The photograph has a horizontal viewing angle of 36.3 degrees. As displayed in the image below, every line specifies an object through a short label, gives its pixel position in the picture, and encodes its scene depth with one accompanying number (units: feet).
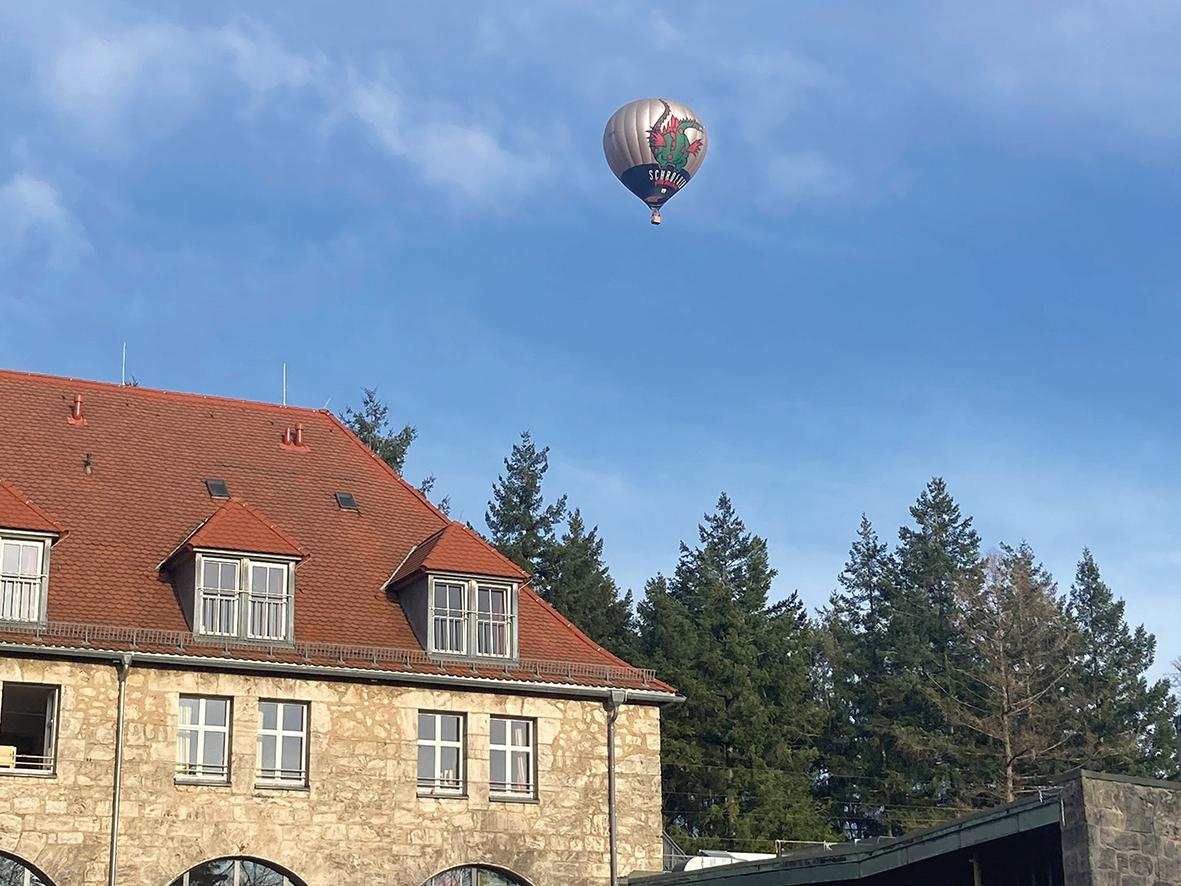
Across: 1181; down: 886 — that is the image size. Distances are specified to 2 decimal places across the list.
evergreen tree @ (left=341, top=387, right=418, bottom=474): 205.05
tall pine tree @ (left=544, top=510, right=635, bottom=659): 187.73
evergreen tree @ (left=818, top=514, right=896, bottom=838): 189.06
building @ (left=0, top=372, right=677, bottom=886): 91.25
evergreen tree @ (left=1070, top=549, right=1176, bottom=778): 182.91
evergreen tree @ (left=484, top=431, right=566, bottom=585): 196.75
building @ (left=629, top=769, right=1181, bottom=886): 63.87
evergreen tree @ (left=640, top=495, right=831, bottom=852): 168.35
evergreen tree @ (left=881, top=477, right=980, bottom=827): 183.32
